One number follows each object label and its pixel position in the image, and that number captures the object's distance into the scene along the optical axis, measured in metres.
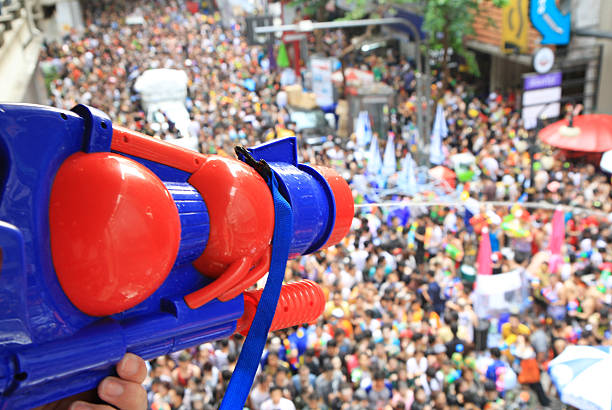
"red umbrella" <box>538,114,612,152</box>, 11.97
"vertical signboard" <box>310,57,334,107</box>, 18.84
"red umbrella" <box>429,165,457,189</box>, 11.41
